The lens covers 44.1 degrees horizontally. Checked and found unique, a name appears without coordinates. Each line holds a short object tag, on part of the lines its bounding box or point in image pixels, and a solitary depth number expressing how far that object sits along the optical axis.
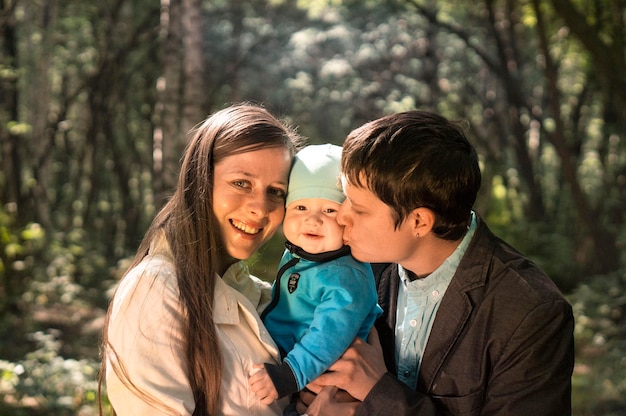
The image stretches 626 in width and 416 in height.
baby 3.03
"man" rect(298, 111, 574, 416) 2.73
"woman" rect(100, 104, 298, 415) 2.78
